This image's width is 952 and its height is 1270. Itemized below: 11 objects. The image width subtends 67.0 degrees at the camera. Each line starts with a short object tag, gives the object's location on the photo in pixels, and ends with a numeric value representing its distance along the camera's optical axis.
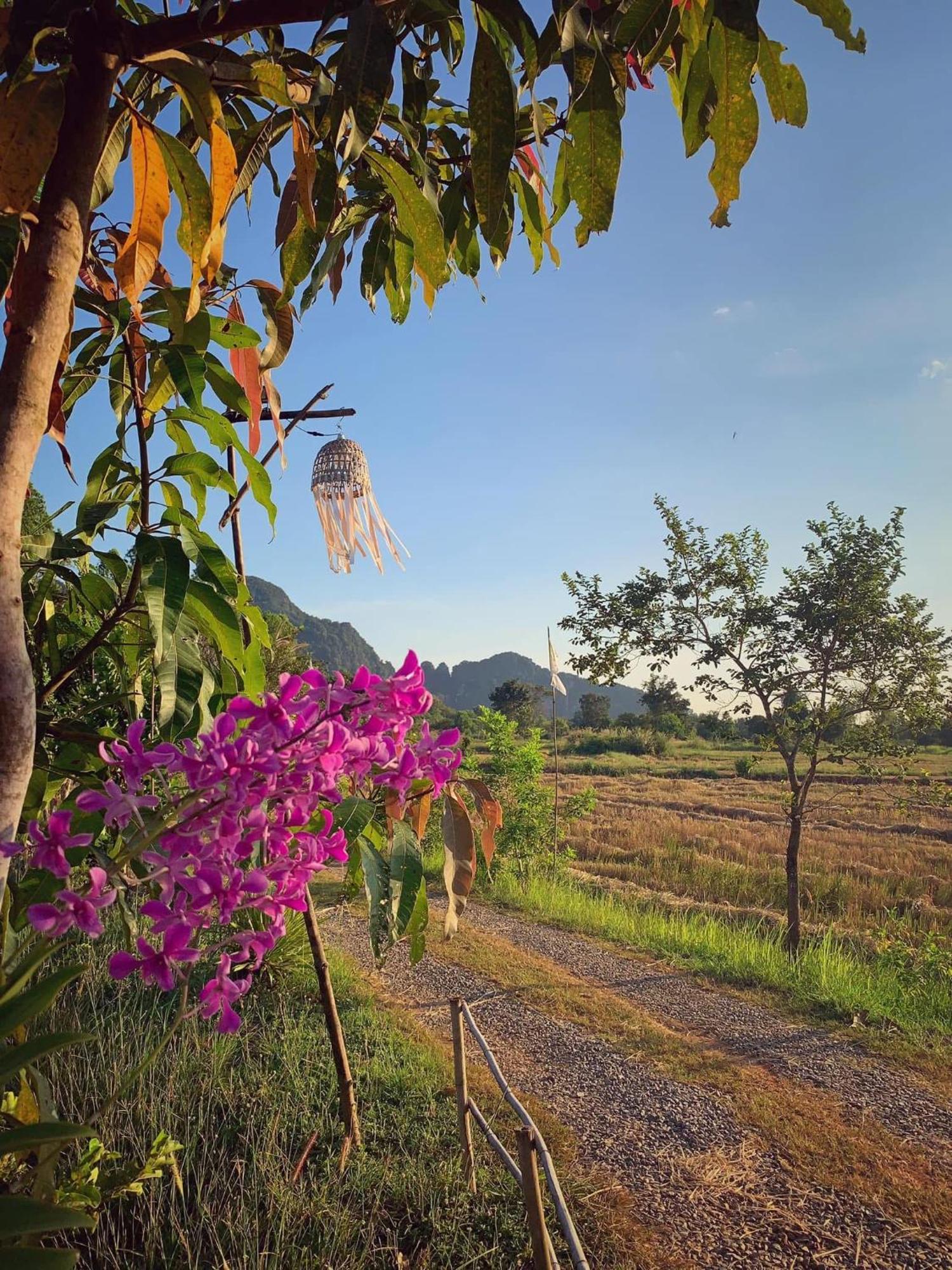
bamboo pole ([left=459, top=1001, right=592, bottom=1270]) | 1.36
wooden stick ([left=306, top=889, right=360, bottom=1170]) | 1.72
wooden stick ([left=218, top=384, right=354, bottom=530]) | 1.32
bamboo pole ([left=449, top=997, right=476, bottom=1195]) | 2.13
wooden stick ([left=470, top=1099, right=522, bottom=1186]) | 1.82
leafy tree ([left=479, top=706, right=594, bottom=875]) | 7.57
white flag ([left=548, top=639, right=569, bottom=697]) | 8.83
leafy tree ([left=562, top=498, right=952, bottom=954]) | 5.83
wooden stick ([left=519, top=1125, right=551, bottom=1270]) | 1.39
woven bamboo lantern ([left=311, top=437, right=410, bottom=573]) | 1.68
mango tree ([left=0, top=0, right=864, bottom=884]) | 0.57
